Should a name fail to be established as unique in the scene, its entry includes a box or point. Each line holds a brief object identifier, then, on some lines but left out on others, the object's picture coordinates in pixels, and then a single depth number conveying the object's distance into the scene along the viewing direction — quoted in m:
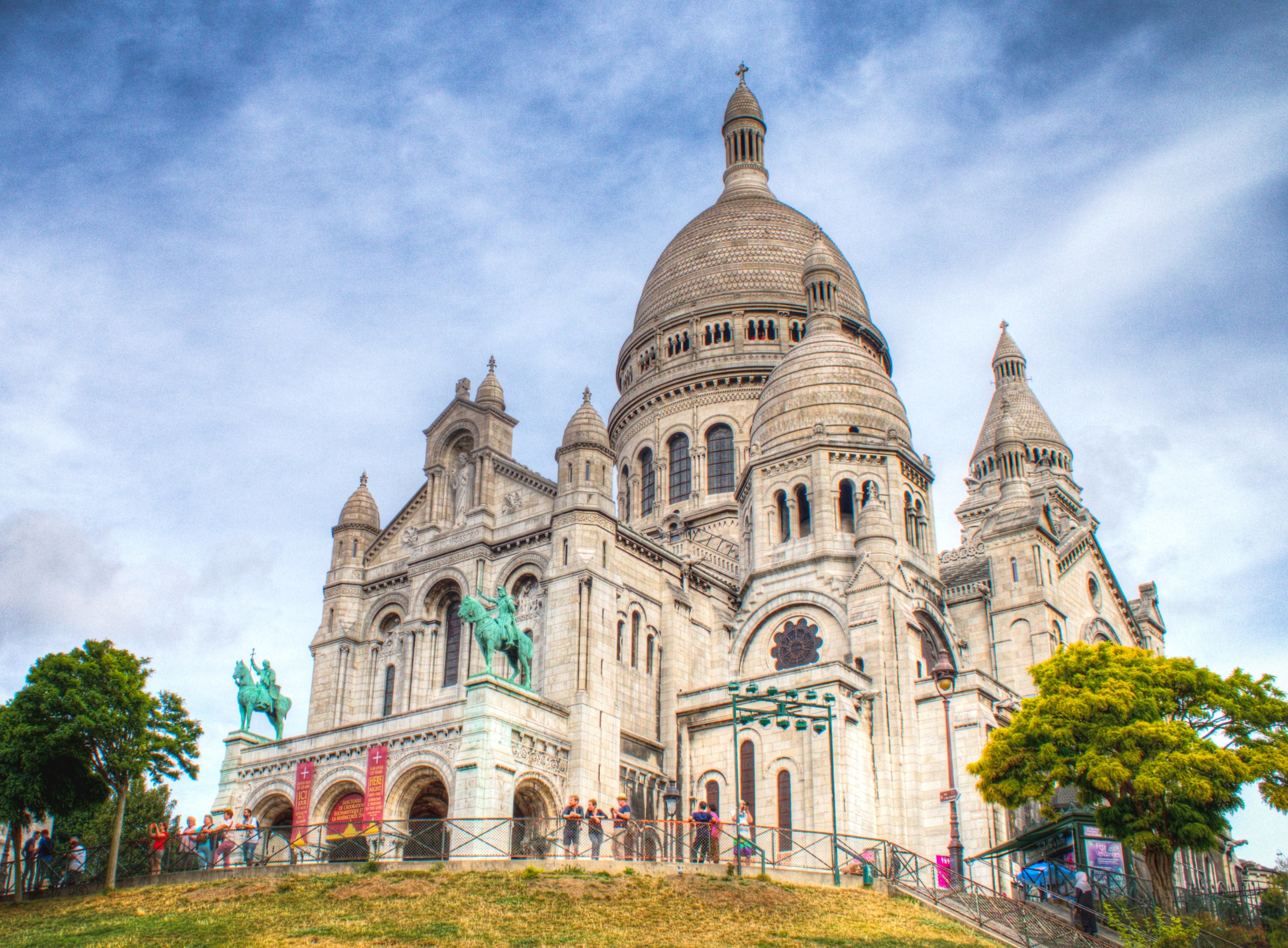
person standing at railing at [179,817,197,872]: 33.03
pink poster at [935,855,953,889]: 32.34
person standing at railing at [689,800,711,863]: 32.90
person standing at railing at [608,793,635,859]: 33.88
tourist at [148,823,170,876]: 32.84
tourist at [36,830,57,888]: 32.84
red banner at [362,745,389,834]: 38.41
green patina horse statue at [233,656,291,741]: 43.22
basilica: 39.97
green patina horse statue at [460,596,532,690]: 37.66
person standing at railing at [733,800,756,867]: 31.22
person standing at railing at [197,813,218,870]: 32.78
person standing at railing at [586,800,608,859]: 32.31
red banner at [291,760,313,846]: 40.31
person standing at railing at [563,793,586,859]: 33.53
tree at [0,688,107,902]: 31.83
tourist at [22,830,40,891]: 32.69
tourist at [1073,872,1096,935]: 30.98
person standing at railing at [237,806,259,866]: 32.81
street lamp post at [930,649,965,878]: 32.06
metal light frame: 32.91
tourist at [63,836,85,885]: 32.84
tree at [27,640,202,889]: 31.98
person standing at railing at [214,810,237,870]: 32.56
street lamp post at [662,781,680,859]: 35.04
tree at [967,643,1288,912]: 32.84
